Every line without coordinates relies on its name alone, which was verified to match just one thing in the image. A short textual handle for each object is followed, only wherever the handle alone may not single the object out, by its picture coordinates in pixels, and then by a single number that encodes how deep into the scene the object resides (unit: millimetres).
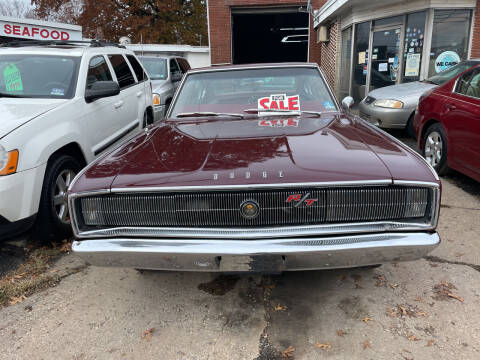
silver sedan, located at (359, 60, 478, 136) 7152
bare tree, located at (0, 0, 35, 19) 39366
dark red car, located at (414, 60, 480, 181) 4492
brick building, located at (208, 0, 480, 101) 9328
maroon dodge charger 2248
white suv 3148
